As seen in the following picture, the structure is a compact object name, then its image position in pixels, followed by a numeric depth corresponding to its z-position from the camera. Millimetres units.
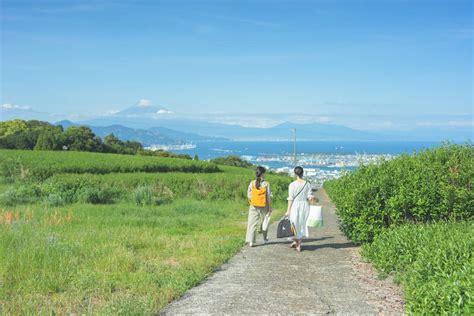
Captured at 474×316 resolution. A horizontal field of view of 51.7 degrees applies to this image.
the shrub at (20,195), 19641
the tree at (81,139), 61812
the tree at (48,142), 58906
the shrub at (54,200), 19844
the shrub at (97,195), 21859
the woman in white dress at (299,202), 10992
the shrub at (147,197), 23031
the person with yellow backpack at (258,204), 11336
